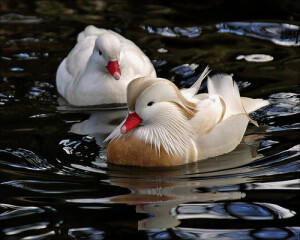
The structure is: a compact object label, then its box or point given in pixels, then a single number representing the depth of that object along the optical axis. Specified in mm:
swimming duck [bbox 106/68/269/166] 12070
